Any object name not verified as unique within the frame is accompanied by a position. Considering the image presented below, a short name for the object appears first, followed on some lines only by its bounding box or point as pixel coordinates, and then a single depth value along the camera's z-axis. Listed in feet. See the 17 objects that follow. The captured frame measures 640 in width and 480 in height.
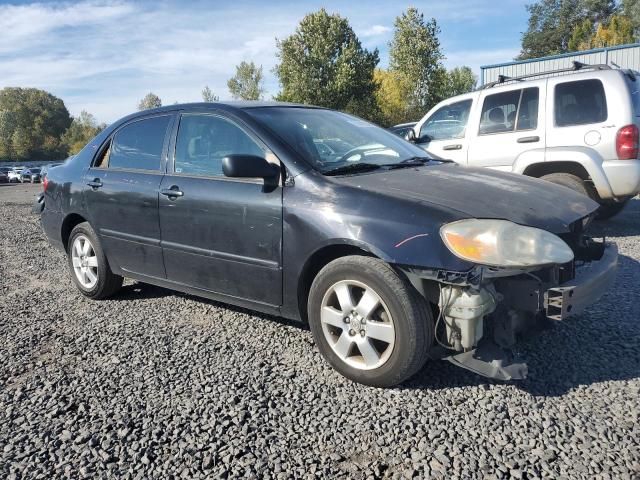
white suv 19.03
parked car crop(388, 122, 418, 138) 37.00
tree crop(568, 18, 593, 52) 169.01
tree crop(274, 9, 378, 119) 109.50
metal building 71.20
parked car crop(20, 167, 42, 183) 141.28
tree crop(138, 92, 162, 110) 266.45
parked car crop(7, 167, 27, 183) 145.48
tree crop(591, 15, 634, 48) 149.16
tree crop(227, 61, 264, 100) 195.11
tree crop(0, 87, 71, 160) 254.68
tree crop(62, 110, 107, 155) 256.11
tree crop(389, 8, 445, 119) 104.83
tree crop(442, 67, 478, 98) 135.38
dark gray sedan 8.63
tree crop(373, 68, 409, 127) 110.36
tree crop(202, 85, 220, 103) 199.36
